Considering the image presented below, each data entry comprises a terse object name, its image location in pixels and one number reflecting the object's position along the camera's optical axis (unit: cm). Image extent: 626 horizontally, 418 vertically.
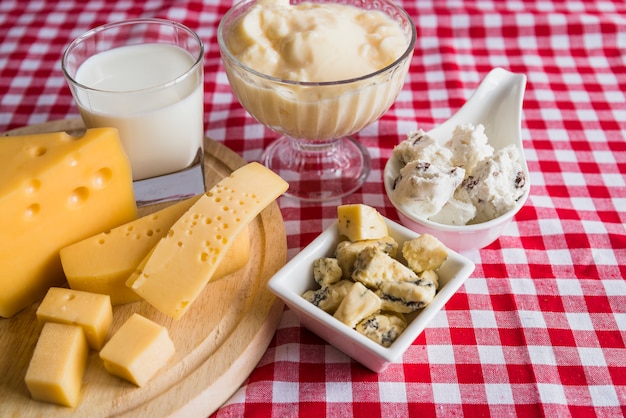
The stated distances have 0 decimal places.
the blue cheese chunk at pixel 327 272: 54
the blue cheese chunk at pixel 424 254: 54
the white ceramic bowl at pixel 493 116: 60
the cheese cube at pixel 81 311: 52
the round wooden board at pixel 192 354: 51
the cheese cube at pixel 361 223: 55
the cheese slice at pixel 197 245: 53
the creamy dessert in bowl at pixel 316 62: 57
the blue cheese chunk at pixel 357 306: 51
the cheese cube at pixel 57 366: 50
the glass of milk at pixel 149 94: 58
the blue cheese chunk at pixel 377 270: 53
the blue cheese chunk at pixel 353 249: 54
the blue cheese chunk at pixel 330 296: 53
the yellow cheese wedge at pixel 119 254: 54
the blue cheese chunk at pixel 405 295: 52
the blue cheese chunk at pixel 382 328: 51
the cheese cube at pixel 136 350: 51
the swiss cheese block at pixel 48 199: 53
